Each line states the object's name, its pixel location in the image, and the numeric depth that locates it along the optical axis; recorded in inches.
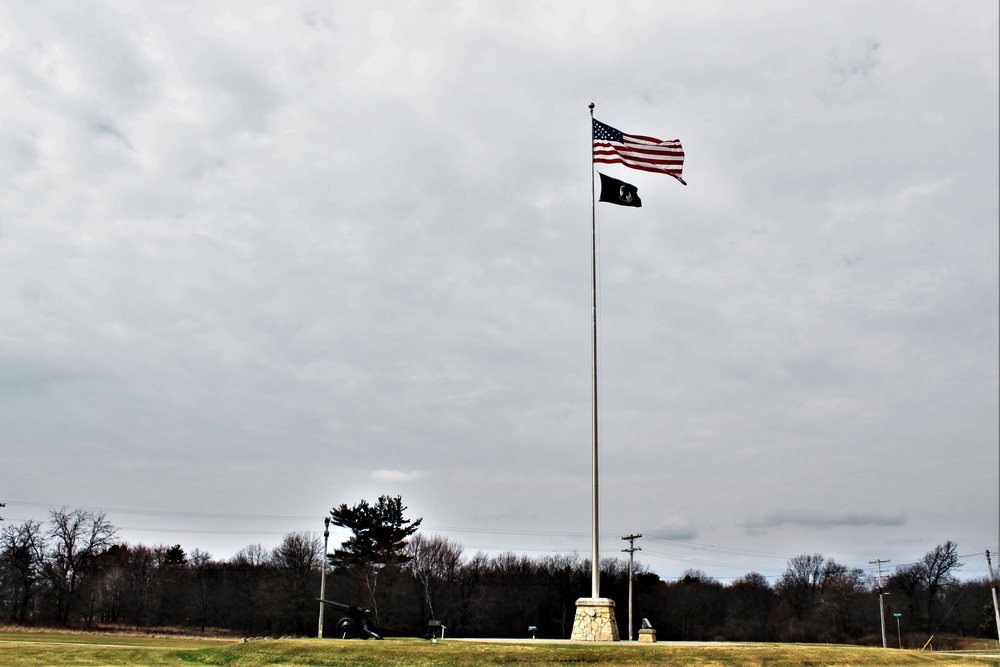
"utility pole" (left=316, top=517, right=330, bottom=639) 1658.5
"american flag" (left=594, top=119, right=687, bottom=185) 921.5
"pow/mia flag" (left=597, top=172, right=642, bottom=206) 933.8
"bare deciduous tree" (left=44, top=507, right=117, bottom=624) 2591.0
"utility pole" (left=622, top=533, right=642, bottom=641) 2317.4
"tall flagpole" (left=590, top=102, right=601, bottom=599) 842.8
